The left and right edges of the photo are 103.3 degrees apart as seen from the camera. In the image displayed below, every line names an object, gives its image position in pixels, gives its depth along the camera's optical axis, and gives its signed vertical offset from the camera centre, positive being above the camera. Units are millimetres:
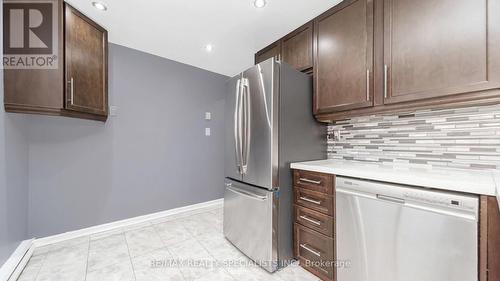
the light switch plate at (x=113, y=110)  2400 +361
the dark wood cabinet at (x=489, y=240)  877 -451
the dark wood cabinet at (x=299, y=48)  1925 +945
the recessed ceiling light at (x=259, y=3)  1656 +1158
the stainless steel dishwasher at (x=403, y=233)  932 -515
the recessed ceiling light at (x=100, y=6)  1730 +1195
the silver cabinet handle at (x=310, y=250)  1557 -901
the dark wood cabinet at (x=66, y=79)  1608 +527
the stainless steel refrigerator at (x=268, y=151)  1629 -100
